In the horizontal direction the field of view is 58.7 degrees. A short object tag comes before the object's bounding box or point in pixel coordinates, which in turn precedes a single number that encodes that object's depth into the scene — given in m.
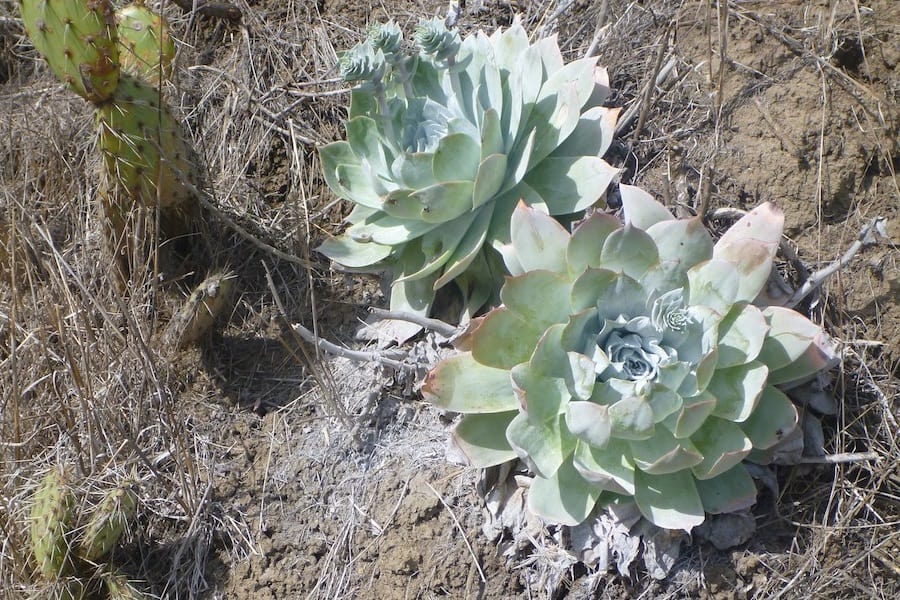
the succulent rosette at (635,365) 1.60
